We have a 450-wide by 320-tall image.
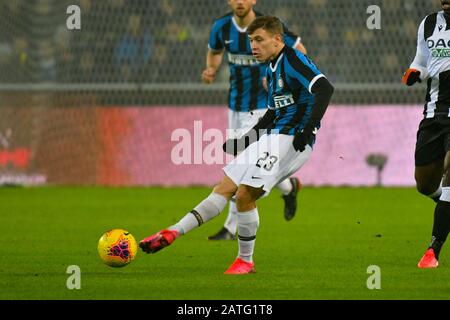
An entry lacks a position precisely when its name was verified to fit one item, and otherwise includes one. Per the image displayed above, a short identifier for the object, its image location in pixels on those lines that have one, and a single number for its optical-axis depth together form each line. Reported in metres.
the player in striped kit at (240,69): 18.97
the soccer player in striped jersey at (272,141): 13.61
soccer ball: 13.74
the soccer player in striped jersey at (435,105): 14.76
